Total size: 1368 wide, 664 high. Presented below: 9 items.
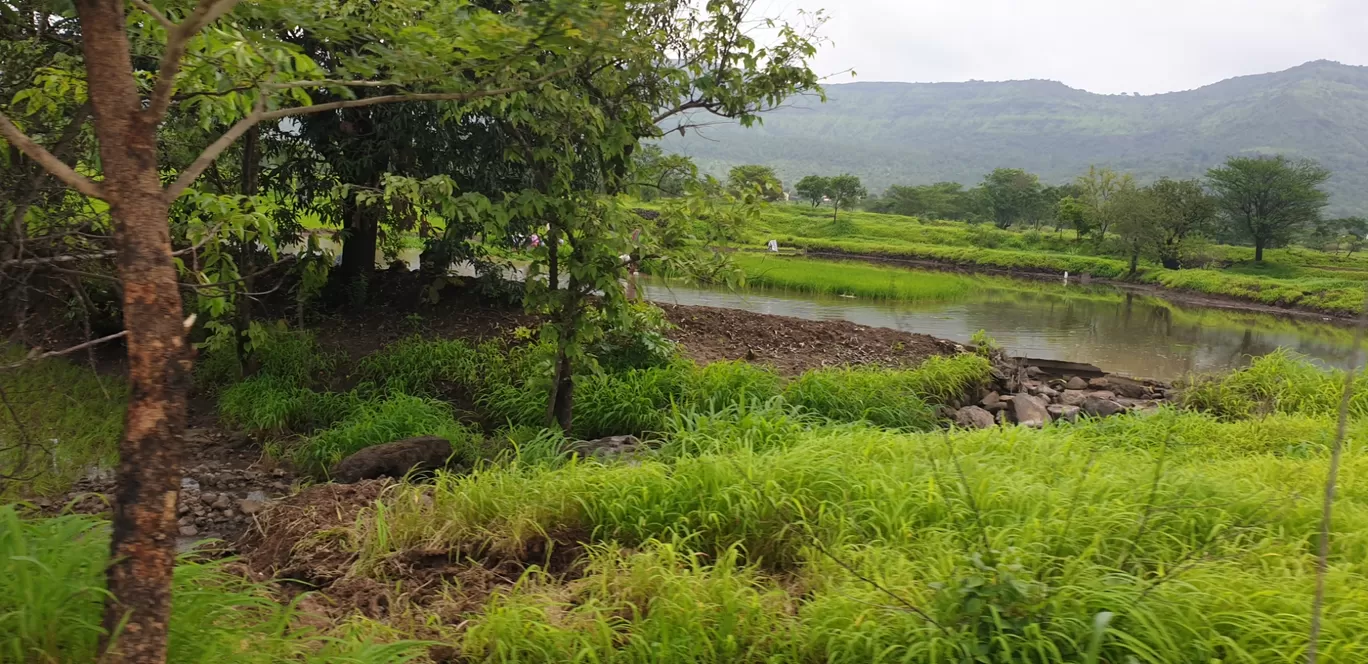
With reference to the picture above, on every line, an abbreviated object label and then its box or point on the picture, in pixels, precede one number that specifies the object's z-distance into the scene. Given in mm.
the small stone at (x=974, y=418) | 6738
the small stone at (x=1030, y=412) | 6967
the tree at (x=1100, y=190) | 36781
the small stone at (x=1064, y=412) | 7297
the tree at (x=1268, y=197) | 36625
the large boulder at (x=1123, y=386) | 8719
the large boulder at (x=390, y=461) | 4691
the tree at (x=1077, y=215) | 38469
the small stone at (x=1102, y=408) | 7359
